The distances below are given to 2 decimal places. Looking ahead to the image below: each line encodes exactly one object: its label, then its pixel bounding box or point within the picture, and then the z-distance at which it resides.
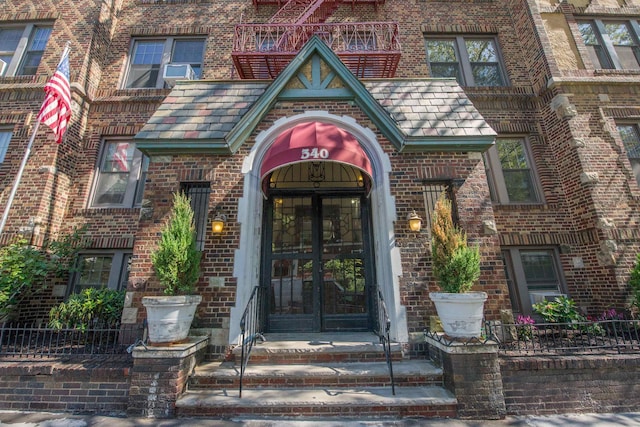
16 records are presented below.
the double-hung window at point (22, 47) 9.23
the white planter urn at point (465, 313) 4.37
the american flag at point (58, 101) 6.77
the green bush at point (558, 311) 6.44
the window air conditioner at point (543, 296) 7.41
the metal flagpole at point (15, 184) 6.07
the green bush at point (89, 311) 5.93
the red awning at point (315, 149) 5.50
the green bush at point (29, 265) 6.35
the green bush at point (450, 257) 4.62
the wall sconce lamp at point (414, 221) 5.70
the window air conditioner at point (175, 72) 9.35
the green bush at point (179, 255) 4.74
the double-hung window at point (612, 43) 9.30
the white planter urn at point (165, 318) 4.44
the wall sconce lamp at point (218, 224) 5.66
